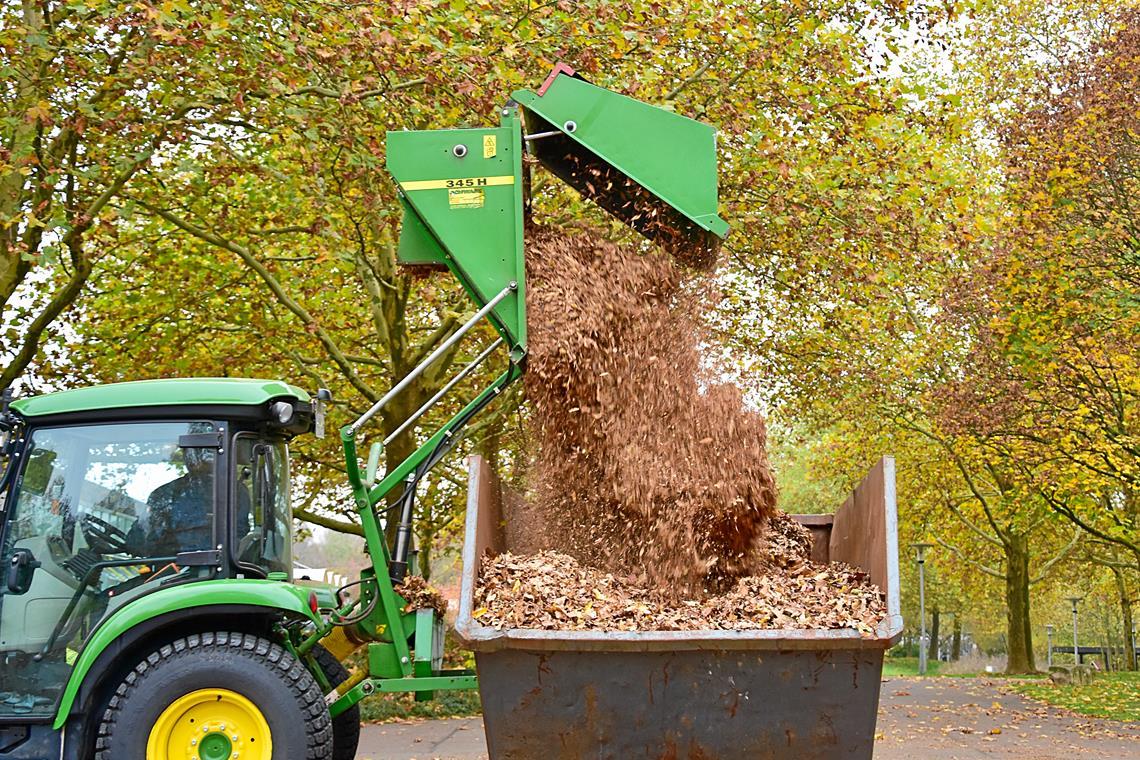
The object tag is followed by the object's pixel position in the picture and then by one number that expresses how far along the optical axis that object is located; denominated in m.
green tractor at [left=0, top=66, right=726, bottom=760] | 4.66
